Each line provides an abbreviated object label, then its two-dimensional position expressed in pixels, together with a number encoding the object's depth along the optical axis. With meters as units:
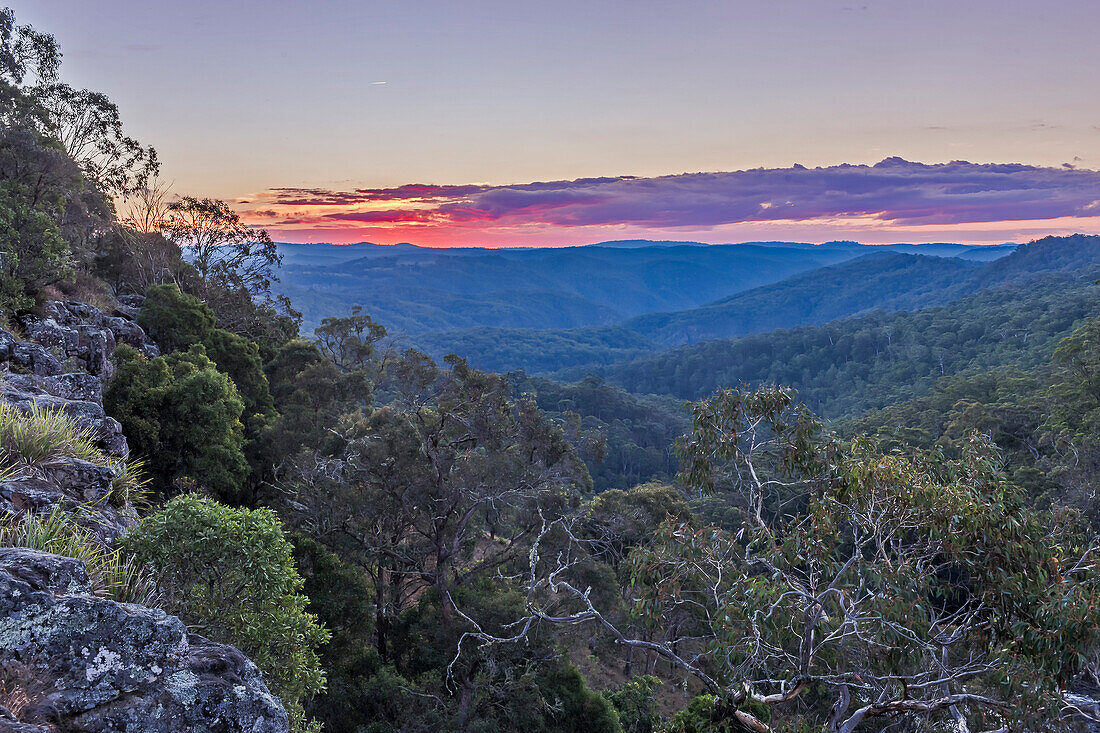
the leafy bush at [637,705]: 15.47
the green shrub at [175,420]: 14.54
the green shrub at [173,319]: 20.75
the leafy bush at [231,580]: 5.47
